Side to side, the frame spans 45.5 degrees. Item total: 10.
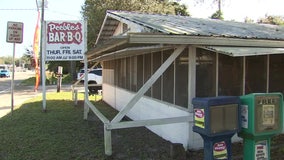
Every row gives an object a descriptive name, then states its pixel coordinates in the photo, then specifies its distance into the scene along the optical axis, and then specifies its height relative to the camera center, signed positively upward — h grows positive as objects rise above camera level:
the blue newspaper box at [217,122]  4.33 -0.68
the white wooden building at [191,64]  6.39 +0.13
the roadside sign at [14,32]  12.29 +1.34
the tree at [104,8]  30.55 +5.64
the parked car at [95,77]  25.46 -0.59
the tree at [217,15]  36.87 +6.23
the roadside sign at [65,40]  12.25 +1.05
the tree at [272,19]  41.24 +6.56
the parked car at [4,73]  52.88 -0.69
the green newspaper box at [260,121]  4.36 -0.67
